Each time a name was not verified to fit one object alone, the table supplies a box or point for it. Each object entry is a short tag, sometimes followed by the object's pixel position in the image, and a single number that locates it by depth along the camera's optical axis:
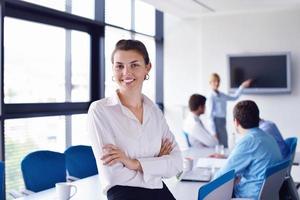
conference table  2.38
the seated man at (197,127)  4.28
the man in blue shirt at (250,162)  2.61
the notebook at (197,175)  2.72
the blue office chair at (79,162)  3.50
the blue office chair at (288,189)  2.85
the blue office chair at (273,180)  2.39
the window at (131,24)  5.89
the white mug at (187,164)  2.98
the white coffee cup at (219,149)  3.90
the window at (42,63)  4.14
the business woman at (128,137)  1.60
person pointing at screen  6.72
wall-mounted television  6.60
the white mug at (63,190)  2.19
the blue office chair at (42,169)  2.99
